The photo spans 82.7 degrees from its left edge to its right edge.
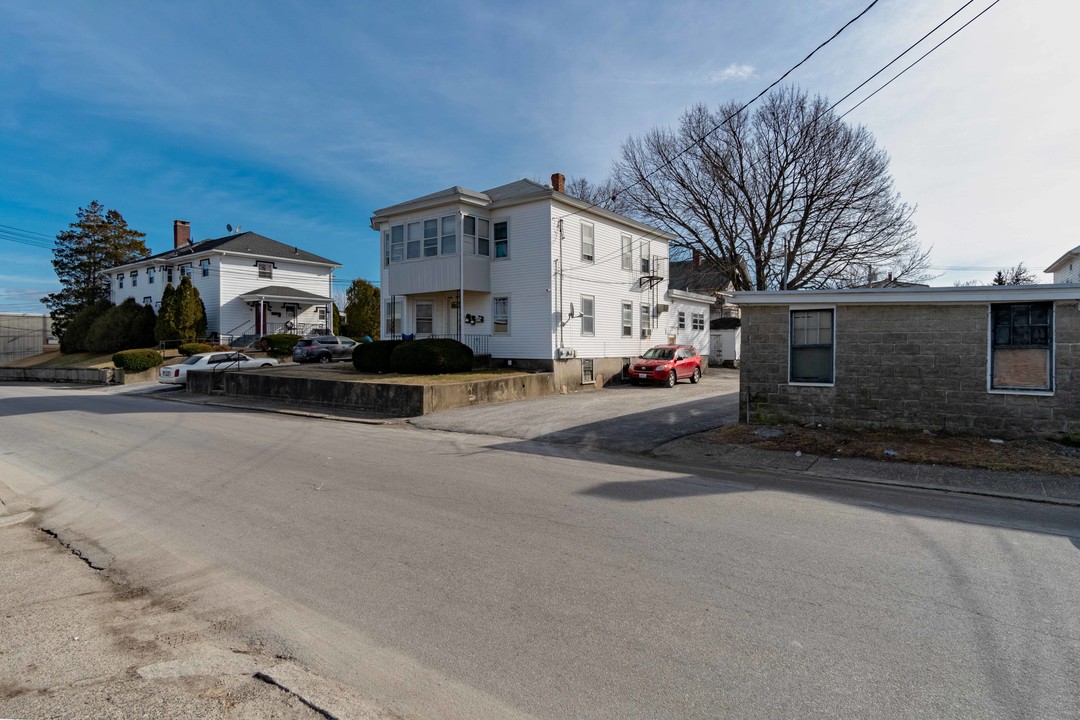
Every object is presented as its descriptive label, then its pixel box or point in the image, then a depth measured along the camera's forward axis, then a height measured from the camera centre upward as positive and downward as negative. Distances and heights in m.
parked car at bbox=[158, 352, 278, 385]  26.50 -0.71
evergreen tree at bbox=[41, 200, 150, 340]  51.78 +7.56
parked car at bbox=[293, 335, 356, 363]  31.81 -0.08
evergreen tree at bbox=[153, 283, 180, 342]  37.28 +1.75
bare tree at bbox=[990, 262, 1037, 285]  53.92 +6.41
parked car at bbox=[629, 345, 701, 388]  24.31 -0.73
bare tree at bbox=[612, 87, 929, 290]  30.84 +7.97
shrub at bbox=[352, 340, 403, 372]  22.88 -0.28
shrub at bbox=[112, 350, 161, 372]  31.05 -0.58
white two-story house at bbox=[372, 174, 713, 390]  23.41 +2.85
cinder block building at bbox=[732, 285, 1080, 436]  10.49 -0.21
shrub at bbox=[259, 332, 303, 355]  35.69 +0.27
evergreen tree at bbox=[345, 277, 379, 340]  50.06 +3.05
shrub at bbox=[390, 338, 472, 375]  21.11 -0.34
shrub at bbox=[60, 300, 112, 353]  42.41 +1.53
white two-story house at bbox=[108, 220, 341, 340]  40.16 +4.72
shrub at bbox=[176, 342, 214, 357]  34.41 -0.01
